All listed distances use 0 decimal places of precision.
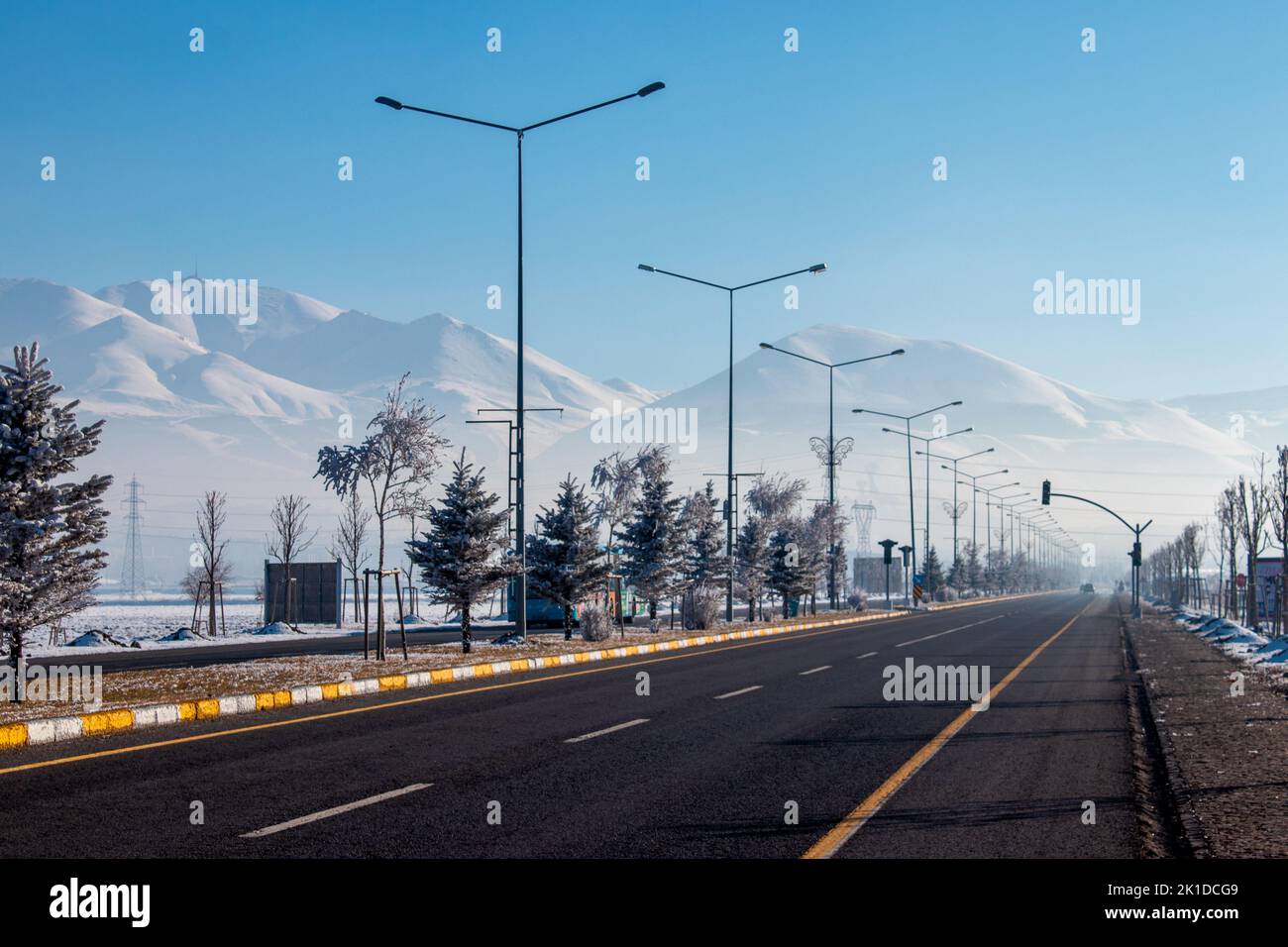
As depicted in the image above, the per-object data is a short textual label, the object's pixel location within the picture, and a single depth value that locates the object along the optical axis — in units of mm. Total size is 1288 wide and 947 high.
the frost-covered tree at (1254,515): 48344
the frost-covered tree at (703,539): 54406
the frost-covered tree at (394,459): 28719
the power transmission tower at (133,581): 105469
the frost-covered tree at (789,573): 58906
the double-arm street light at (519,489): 26344
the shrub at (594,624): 33656
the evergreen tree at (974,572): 129837
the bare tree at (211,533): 41125
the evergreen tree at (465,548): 27359
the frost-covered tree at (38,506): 16391
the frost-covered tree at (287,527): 49188
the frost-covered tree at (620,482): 57656
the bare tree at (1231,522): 54156
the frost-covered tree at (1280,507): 35625
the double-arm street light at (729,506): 42531
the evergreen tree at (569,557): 34156
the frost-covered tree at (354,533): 57853
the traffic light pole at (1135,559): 67000
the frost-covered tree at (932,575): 101938
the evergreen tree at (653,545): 47156
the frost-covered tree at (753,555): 57594
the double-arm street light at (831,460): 60031
